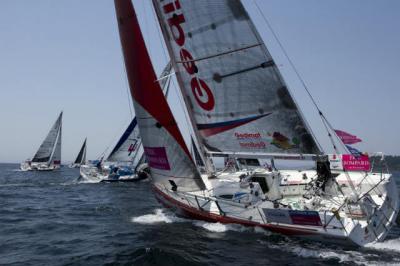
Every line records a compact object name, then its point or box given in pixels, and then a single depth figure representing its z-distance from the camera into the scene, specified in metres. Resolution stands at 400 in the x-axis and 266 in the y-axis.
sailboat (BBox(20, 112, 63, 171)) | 64.69
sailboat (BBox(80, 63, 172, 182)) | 36.91
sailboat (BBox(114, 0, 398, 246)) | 11.40
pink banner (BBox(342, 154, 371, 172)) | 11.73
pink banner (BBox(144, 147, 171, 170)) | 14.13
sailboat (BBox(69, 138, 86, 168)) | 60.06
